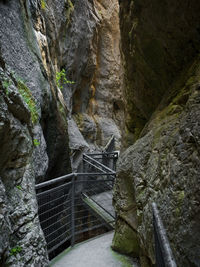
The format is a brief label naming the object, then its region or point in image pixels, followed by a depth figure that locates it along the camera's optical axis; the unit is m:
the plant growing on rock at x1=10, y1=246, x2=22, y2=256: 2.25
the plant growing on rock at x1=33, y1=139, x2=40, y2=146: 3.89
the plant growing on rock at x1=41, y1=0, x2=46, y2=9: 6.99
